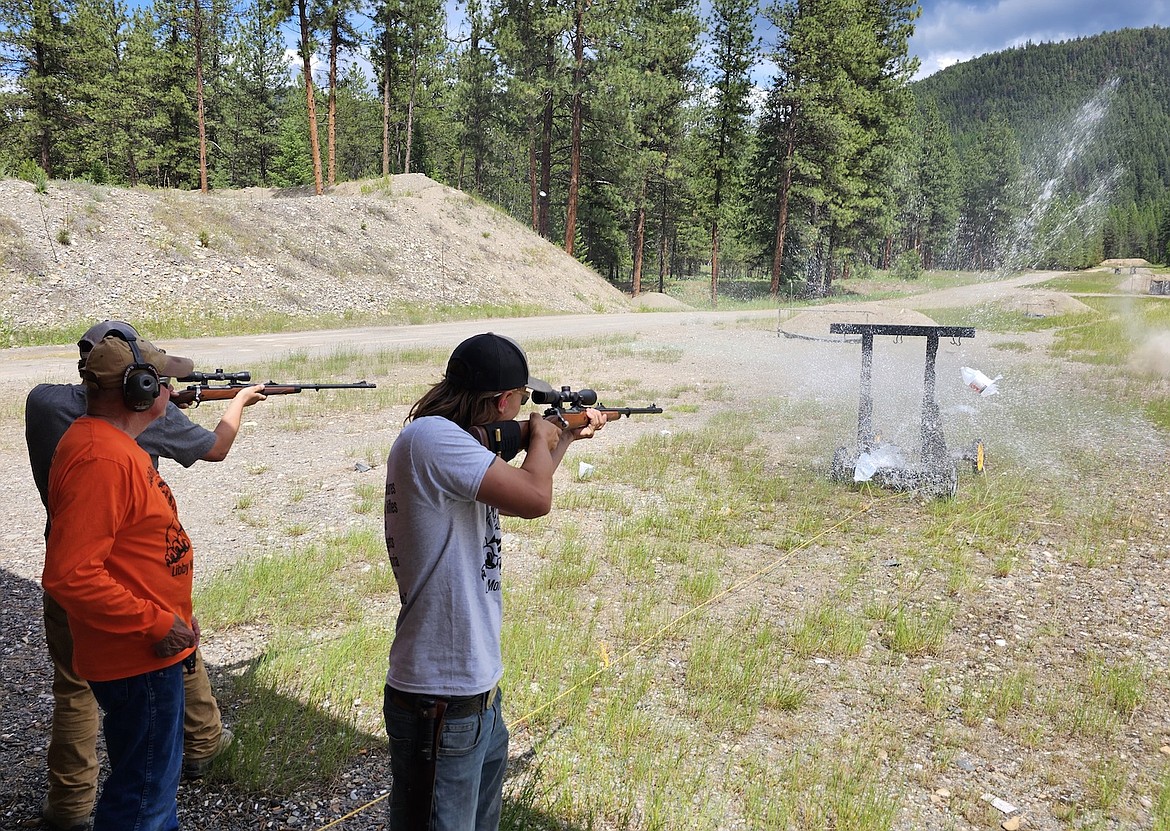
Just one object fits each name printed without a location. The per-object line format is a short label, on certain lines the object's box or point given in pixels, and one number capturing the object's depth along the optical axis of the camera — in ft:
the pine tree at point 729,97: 134.41
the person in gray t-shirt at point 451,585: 7.07
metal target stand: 25.82
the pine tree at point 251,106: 167.32
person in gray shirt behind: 9.87
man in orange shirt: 7.57
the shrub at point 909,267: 205.57
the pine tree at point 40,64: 109.50
